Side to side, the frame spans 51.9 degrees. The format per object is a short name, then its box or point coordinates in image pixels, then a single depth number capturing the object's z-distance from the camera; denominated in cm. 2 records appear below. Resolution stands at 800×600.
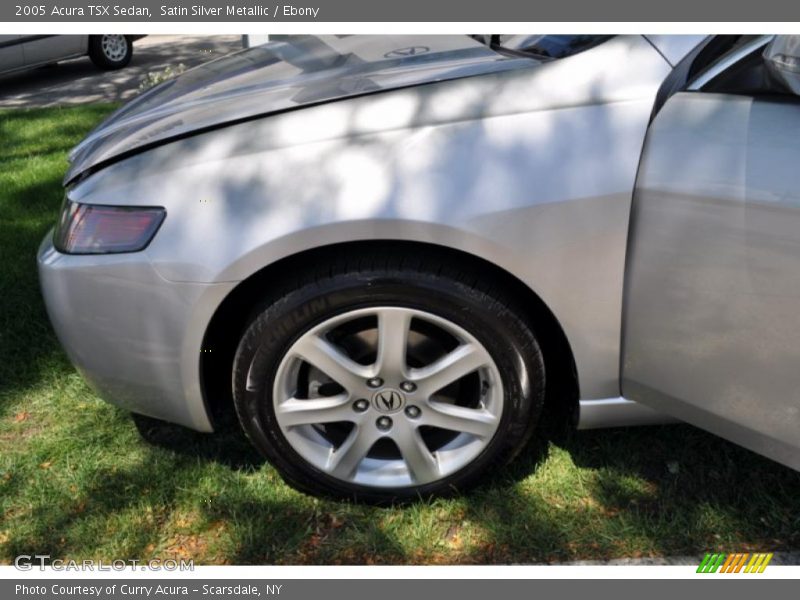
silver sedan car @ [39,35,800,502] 200
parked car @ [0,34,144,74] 809
